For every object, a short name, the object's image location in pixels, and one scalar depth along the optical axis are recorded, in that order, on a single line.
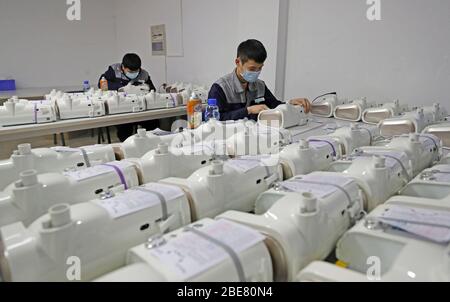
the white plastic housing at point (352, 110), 2.46
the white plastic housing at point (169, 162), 1.15
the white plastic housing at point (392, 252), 0.63
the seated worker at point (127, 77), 3.62
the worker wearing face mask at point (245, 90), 2.27
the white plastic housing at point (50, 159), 1.13
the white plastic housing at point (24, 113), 2.19
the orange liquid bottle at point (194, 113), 2.08
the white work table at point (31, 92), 4.12
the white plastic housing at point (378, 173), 1.02
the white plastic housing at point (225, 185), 0.92
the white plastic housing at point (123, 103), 2.72
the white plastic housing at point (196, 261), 0.57
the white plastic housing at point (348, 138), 1.52
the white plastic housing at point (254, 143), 1.39
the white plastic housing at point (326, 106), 2.65
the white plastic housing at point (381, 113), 2.29
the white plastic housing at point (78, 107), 2.46
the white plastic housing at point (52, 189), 0.88
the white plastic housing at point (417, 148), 1.37
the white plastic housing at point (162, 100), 3.03
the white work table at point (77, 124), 2.19
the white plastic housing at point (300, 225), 0.71
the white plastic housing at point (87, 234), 0.64
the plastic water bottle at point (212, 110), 2.24
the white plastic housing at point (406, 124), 1.90
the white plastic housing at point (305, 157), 1.23
